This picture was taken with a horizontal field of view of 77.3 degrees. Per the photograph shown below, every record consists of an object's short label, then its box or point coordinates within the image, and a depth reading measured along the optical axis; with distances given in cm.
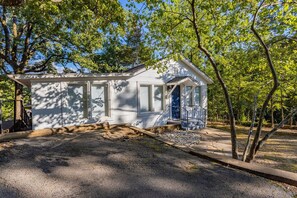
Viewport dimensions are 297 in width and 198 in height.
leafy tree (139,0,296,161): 461
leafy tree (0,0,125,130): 877
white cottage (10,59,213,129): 736
